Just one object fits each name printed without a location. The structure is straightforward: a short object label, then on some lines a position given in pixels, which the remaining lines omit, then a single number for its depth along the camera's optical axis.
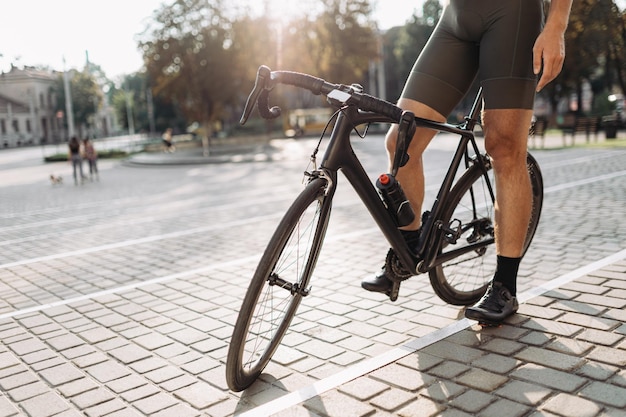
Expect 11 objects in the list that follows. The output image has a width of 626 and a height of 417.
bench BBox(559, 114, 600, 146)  21.93
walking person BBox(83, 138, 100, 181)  19.64
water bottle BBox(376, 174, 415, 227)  2.89
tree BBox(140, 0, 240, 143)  33.59
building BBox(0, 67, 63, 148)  78.44
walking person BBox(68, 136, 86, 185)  18.82
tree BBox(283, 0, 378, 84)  37.94
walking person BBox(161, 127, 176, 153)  38.16
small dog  18.04
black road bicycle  2.58
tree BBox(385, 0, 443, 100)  63.97
